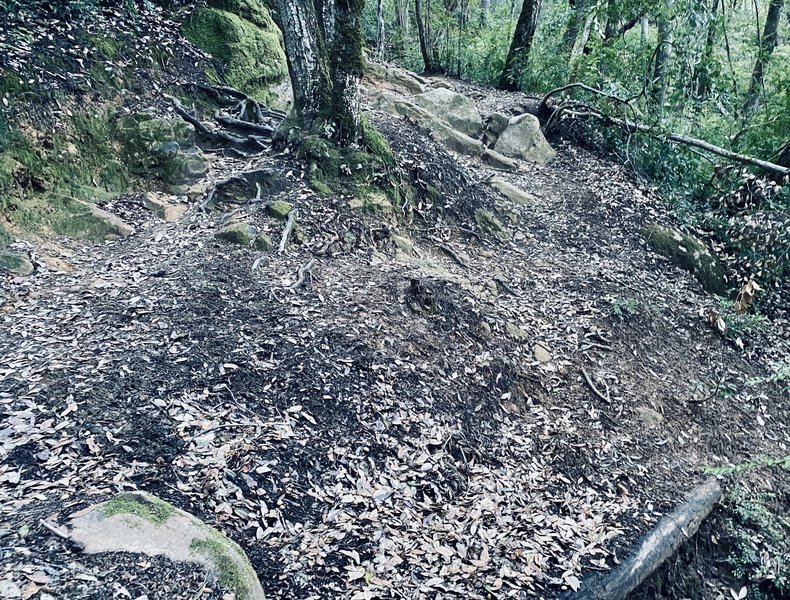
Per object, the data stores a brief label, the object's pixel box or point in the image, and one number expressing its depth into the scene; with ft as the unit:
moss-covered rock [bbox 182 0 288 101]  26.05
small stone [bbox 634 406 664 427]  15.14
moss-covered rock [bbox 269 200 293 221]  17.34
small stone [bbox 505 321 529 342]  16.56
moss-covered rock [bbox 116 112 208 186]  19.84
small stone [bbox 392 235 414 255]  18.39
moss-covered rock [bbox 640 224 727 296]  21.63
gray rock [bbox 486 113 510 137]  29.99
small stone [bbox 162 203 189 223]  18.53
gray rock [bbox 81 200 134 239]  17.31
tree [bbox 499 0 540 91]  37.35
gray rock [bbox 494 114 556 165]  28.94
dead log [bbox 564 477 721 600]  10.21
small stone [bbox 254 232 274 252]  16.37
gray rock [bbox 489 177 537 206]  24.68
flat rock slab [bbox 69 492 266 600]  7.57
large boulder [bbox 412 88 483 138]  29.53
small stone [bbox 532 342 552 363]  16.24
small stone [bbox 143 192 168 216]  18.75
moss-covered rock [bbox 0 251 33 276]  14.64
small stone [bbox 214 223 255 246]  16.35
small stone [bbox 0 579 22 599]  6.44
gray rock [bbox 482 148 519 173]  27.84
